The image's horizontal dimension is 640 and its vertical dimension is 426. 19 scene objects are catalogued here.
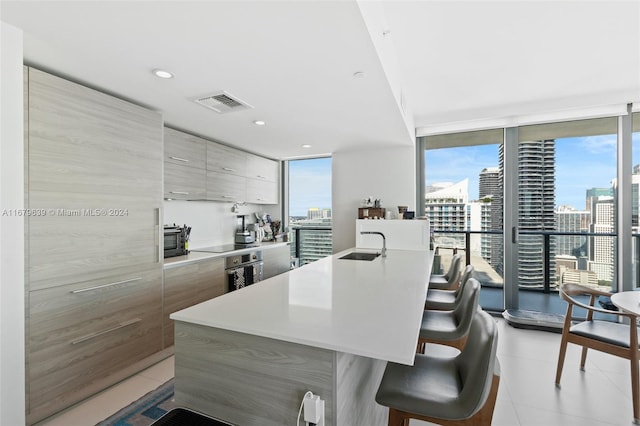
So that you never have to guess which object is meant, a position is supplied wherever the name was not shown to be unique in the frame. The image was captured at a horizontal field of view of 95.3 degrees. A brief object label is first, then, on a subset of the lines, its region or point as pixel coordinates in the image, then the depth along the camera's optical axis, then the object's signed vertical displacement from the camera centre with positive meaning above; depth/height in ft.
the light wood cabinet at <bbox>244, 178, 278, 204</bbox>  14.39 +1.11
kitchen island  3.54 -1.82
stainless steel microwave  10.00 -1.02
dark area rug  6.11 -4.38
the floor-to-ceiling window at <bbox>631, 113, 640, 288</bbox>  11.01 +0.51
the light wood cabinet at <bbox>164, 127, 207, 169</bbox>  9.96 +2.32
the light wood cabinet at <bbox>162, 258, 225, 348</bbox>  8.80 -2.44
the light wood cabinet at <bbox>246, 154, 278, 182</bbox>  14.39 +2.33
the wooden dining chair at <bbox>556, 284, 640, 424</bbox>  6.43 -3.00
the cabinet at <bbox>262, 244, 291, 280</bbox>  13.78 -2.38
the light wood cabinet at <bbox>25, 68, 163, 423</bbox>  5.93 -0.67
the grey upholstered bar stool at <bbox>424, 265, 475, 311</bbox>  7.04 -2.46
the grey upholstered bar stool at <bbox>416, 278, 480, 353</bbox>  5.64 -2.41
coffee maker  13.87 -0.98
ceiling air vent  7.70 +3.07
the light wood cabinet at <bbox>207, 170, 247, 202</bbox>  11.93 +1.13
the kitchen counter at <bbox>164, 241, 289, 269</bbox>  9.13 -1.55
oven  11.38 -2.33
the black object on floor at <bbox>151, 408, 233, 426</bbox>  3.43 -2.49
